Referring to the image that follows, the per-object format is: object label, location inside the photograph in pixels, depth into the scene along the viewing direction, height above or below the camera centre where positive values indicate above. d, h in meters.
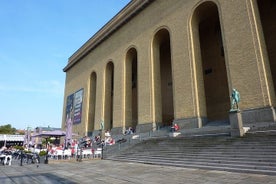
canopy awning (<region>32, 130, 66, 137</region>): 25.37 +1.52
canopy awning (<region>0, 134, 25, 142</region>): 52.00 +2.46
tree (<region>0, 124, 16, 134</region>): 74.93 +6.31
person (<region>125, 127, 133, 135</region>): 23.87 +1.41
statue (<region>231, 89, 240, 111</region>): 13.59 +2.60
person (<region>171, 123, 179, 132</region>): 18.05 +1.20
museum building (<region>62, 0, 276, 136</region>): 15.09 +7.59
